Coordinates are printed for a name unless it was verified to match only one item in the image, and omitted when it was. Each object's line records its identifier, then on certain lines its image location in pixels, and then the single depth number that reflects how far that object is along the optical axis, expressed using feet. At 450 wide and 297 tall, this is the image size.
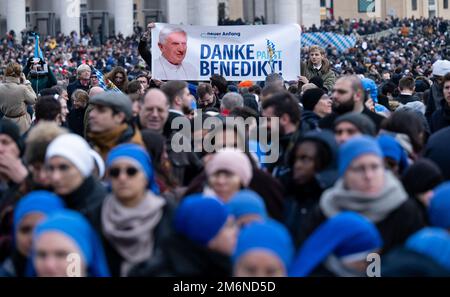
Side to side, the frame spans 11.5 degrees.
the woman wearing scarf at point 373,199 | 35.09
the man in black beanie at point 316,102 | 59.28
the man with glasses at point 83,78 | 92.17
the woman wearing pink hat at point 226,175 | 38.07
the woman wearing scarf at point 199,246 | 33.79
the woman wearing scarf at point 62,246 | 31.89
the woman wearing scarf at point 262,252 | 31.02
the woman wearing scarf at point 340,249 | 32.97
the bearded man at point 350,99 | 54.26
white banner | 87.47
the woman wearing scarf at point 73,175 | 37.75
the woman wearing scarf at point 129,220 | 34.98
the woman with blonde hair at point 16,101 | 80.47
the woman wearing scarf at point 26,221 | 35.24
